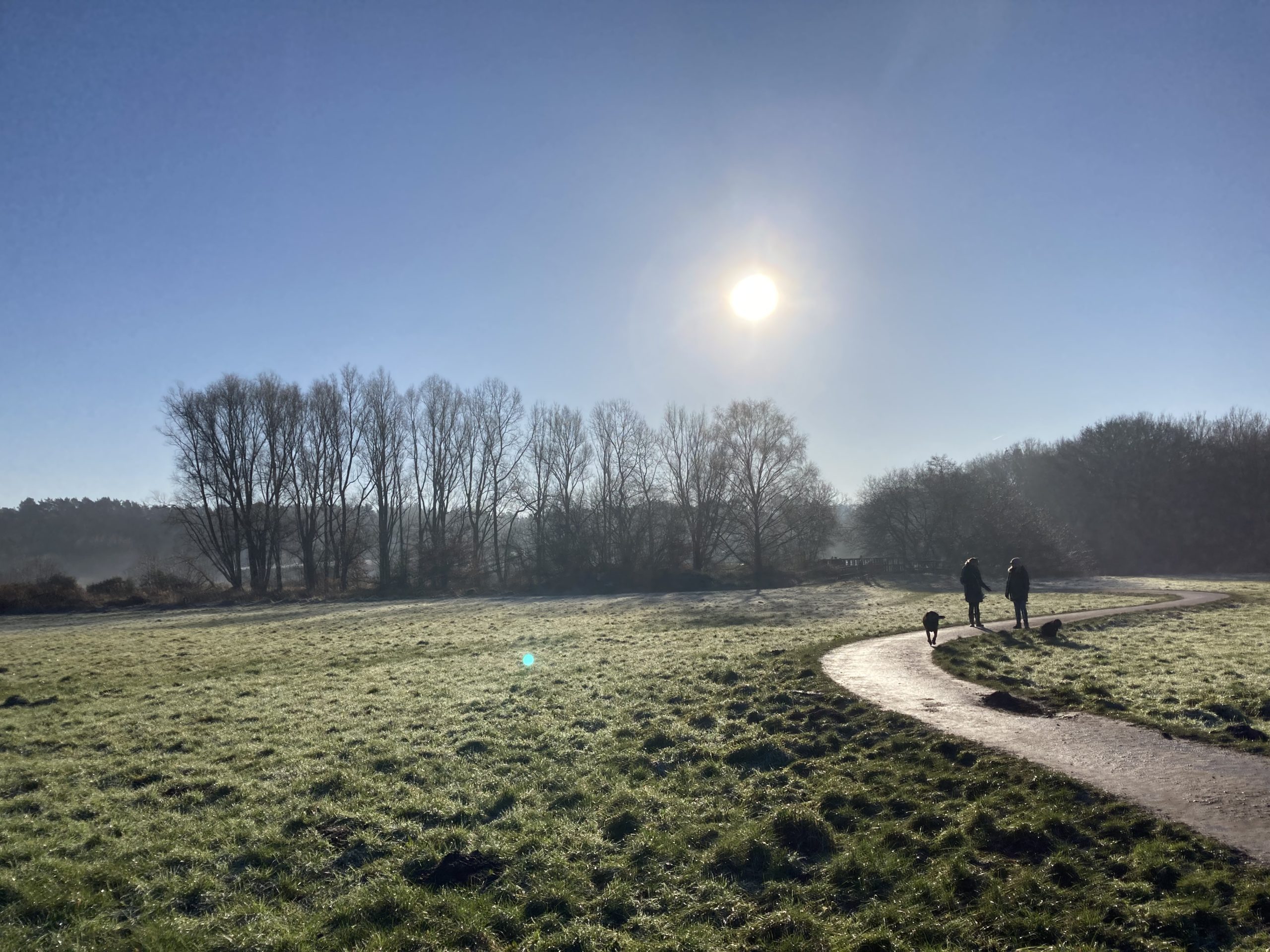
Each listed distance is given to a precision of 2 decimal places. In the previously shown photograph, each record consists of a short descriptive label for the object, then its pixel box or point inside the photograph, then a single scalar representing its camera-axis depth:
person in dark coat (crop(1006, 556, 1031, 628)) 20.89
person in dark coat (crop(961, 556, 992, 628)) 21.44
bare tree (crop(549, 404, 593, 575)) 61.31
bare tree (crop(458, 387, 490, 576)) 65.44
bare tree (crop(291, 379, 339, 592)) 60.75
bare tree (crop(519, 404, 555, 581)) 63.53
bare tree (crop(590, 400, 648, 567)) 62.66
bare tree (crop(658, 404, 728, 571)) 64.75
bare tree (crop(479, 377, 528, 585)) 65.50
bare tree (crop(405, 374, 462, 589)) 63.31
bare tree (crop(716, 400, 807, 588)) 62.12
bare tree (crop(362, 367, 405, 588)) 62.53
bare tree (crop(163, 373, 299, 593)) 58.03
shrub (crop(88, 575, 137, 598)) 49.06
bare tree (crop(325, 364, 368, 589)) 61.31
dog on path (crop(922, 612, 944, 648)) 18.25
